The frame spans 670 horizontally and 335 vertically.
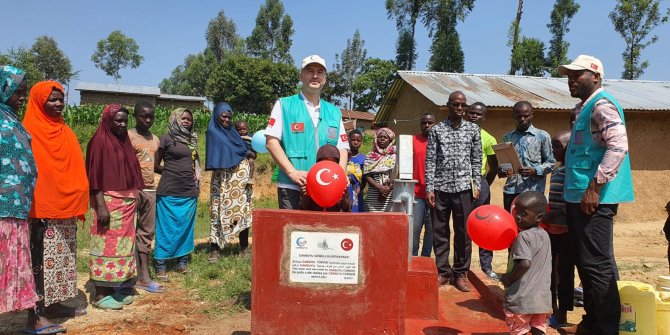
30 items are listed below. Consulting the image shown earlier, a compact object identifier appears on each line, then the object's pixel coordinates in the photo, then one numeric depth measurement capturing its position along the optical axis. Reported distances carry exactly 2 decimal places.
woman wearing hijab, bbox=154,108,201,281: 5.16
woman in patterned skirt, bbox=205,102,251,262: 5.68
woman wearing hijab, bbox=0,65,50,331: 3.14
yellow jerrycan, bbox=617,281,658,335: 3.05
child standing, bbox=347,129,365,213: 5.83
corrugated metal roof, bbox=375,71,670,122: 10.80
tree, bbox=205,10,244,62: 50.50
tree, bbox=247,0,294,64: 45.47
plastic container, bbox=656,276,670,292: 3.34
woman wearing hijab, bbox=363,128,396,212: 5.55
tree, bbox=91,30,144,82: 58.03
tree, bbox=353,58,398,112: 38.41
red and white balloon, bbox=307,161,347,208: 2.98
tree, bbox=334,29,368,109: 44.41
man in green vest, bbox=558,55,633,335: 2.97
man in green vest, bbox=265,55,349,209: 3.55
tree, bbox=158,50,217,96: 52.62
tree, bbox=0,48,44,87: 37.19
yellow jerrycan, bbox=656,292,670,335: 3.10
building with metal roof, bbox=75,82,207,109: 34.12
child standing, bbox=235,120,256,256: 6.06
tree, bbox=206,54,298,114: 34.06
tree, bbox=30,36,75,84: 45.31
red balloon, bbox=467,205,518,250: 3.02
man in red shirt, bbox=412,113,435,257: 4.99
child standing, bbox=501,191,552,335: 2.89
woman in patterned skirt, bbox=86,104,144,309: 4.00
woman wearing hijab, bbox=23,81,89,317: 3.53
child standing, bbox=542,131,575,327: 3.68
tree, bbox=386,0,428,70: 34.12
